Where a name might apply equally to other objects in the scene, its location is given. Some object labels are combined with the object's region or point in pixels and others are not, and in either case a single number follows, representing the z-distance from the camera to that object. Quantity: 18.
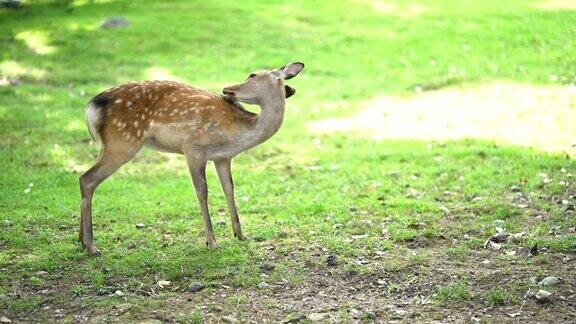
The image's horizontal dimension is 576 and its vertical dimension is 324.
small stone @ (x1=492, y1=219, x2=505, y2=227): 18.27
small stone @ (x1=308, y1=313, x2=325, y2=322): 13.67
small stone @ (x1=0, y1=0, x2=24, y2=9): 43.12
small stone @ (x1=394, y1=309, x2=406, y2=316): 13.92
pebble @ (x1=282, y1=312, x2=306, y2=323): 13.64
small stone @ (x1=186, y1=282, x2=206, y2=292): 14.95
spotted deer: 16.87
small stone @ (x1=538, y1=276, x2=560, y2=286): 14.67
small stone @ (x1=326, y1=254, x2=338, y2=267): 16.14
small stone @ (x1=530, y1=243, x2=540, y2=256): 16.32
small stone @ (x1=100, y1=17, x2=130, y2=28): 40.53
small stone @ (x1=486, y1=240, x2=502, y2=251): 16.86
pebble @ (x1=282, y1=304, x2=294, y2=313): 14.10
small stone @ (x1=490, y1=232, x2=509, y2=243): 17.27
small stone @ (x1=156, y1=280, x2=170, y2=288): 15.14
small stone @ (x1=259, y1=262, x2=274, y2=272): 15.91
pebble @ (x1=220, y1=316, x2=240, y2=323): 13.59
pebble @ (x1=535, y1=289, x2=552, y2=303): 14.04
